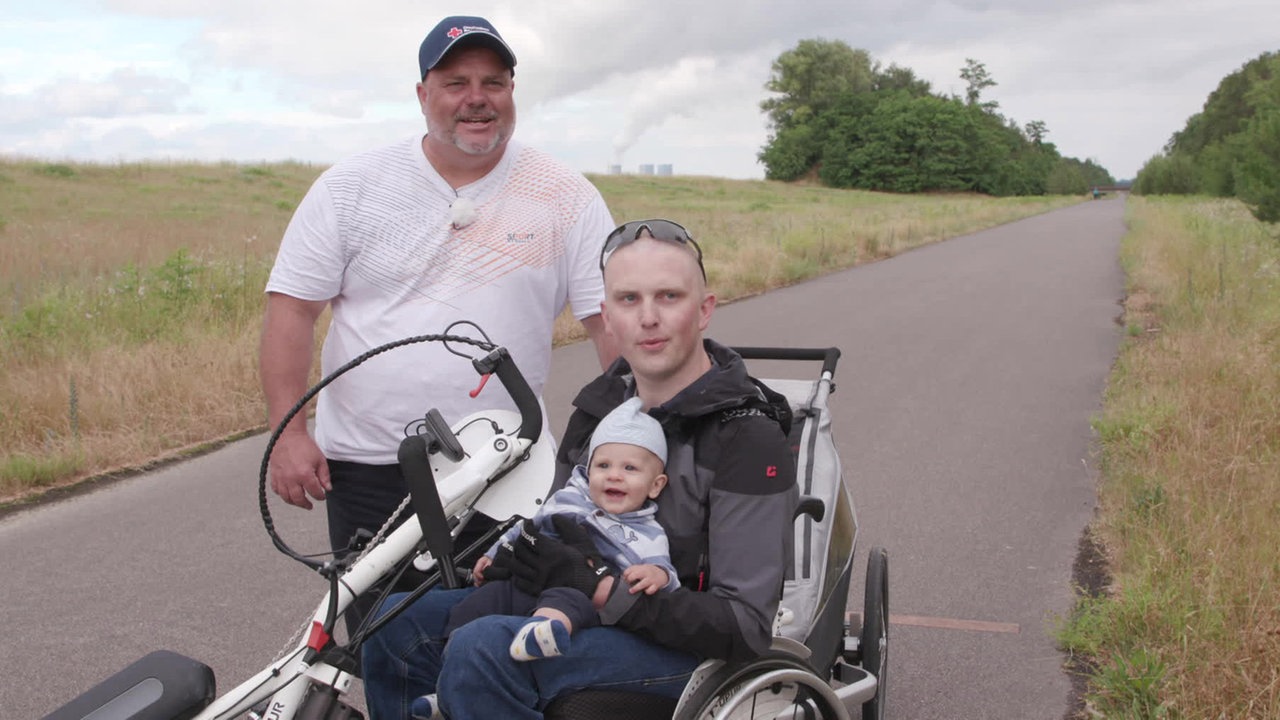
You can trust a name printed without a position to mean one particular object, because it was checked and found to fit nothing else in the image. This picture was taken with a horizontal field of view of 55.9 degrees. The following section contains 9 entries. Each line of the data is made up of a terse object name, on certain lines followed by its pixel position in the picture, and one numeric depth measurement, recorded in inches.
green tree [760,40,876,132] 4232.3
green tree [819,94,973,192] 3764.8
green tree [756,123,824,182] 4008.4
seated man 90.7
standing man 122.2
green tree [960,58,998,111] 4756.4
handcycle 75.5
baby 96.1
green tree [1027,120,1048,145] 5782.5
